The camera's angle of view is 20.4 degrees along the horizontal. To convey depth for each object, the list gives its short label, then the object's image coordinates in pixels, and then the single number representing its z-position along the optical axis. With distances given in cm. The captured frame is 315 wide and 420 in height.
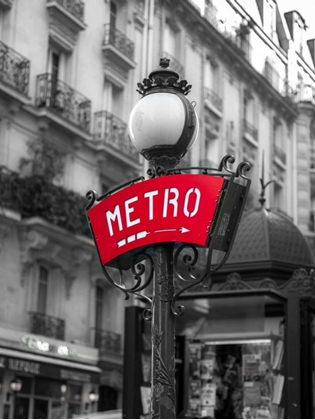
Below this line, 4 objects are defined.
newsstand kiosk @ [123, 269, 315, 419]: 928
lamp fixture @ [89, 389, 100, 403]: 2388
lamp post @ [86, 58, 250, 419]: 537
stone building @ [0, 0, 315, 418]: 2172
